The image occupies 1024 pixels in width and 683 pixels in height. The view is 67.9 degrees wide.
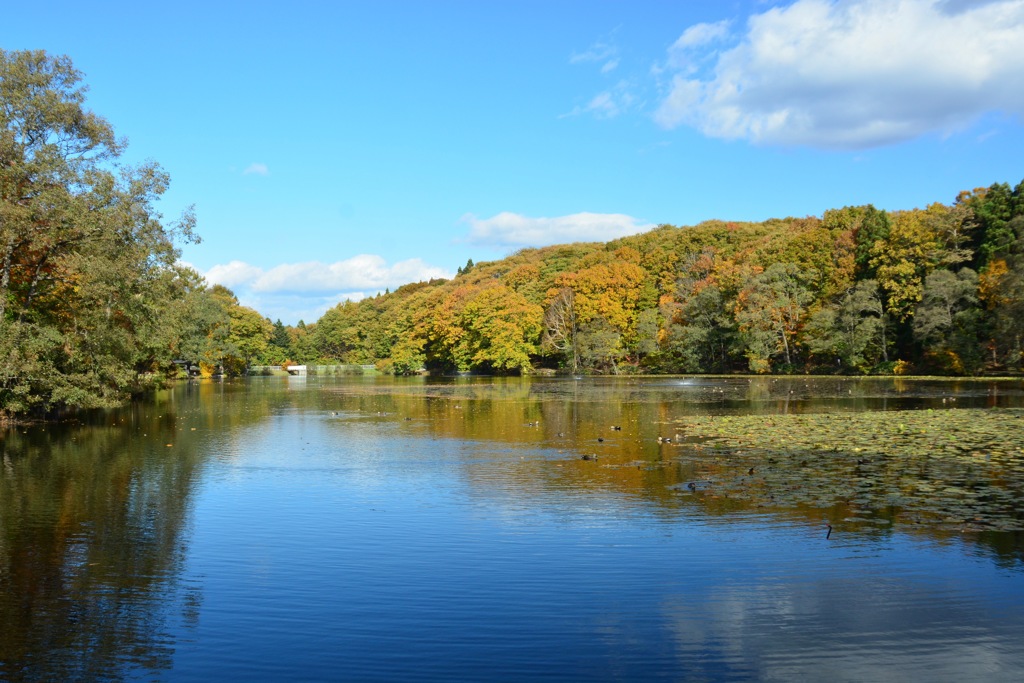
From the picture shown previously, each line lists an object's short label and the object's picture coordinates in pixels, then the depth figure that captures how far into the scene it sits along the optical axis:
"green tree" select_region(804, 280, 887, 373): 59.47
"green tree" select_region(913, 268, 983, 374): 52.53
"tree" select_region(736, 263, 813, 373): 67.00
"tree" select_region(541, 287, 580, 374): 85.56
